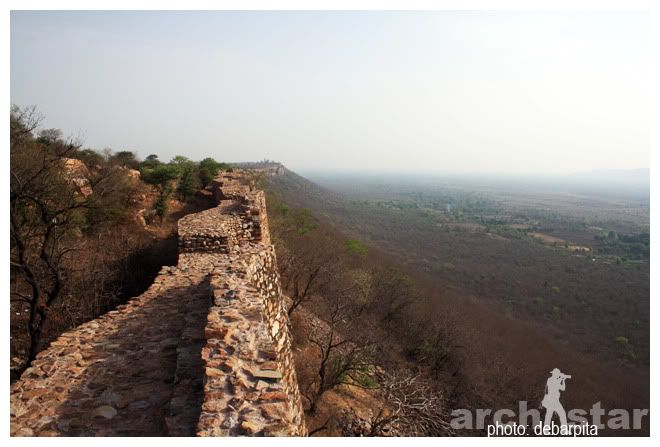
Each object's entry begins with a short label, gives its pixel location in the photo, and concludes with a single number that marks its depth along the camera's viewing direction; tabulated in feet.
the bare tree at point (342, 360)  27.78
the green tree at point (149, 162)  68.57
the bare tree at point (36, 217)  17.56
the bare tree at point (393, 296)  57.93
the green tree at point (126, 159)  64.28
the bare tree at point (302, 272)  40.99
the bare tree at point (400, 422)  25.91
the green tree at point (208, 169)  60.90
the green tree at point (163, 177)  50.62
